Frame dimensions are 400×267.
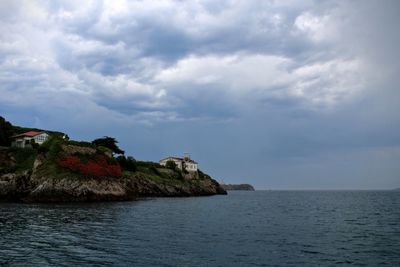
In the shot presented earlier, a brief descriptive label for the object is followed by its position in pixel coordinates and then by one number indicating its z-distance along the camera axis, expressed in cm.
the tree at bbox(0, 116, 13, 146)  11550
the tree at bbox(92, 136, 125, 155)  15338
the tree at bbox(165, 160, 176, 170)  18210
